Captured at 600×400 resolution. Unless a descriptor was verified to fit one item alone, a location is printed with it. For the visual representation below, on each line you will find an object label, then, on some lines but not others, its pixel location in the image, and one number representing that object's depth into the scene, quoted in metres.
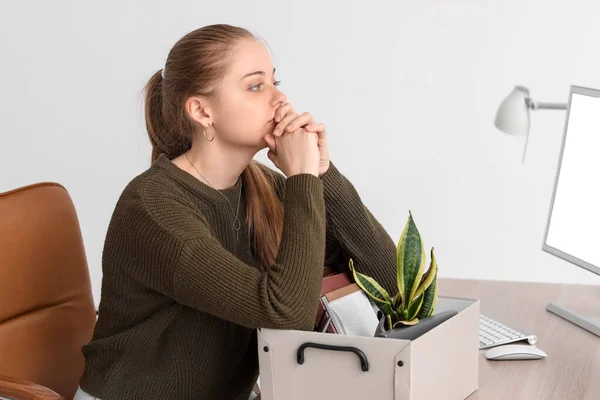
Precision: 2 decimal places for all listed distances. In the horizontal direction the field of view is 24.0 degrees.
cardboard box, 2.24
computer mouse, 2.60
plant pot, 2.31
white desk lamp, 3.16
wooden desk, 2.47
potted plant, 2.44
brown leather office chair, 2.64
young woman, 2.38
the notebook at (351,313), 2.44
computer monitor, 2.82
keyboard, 2.67
